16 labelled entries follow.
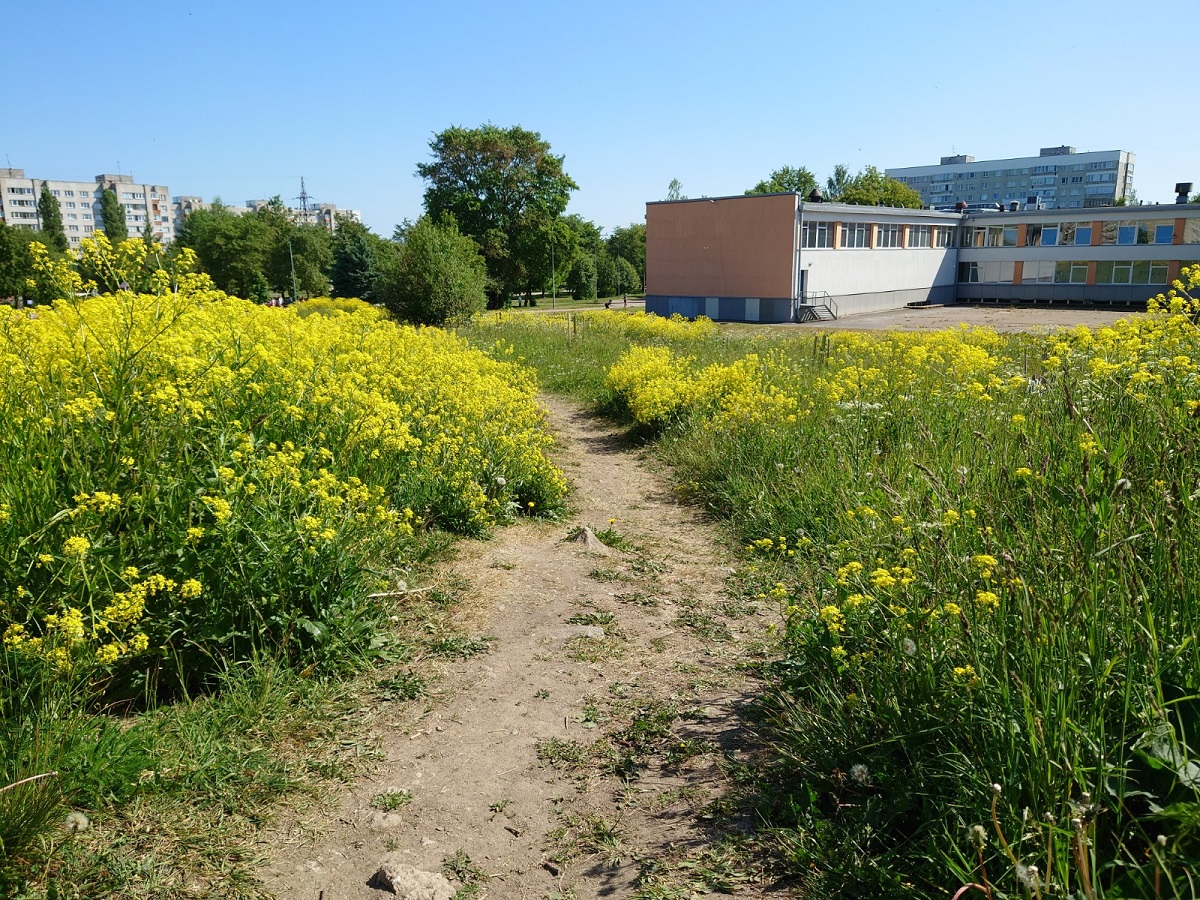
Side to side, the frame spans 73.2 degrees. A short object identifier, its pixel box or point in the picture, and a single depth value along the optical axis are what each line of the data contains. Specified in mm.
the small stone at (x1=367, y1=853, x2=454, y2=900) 2717
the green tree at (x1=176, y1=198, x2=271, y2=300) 60844
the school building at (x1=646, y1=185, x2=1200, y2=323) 38188
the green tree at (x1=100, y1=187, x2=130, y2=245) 94688
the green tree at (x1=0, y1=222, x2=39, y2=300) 46625
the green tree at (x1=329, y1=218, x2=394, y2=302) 53875
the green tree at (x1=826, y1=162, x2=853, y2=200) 78738
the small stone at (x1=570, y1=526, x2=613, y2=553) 6420
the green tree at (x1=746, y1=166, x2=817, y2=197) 75938
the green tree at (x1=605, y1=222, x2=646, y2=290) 85869
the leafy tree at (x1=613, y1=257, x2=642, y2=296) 74750
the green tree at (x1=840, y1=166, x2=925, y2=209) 69125
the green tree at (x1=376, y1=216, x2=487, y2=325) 25125
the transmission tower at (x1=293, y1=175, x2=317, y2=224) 90062
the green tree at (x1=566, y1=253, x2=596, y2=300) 68188
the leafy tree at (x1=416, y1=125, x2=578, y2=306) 54938
